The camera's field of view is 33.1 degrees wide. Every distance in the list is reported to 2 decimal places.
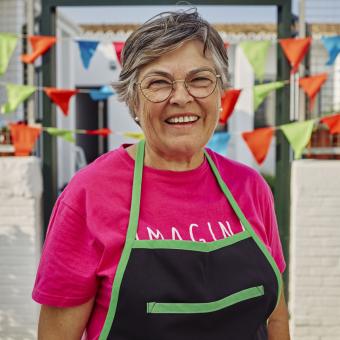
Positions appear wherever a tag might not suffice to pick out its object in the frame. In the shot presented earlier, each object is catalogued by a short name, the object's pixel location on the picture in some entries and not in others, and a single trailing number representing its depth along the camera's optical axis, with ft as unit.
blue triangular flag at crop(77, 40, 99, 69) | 13.30
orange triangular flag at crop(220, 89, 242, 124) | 12.85
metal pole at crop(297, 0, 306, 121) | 13.32
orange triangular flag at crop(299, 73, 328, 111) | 12.76
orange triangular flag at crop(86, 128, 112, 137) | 13.56
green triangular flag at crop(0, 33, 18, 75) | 12.98
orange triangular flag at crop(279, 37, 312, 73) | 12.94
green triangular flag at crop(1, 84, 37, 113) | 13.33
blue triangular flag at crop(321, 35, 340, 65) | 12.60
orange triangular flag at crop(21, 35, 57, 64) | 13.26
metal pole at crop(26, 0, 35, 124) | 13.53
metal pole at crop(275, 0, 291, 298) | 13.48
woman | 4.58
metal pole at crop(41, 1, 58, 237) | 13.58
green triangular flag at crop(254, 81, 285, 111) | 13.06
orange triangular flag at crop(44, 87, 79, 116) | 13.30
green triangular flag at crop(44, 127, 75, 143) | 13.26
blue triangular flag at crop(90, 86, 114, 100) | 14.25
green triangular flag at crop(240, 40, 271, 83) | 12.96
